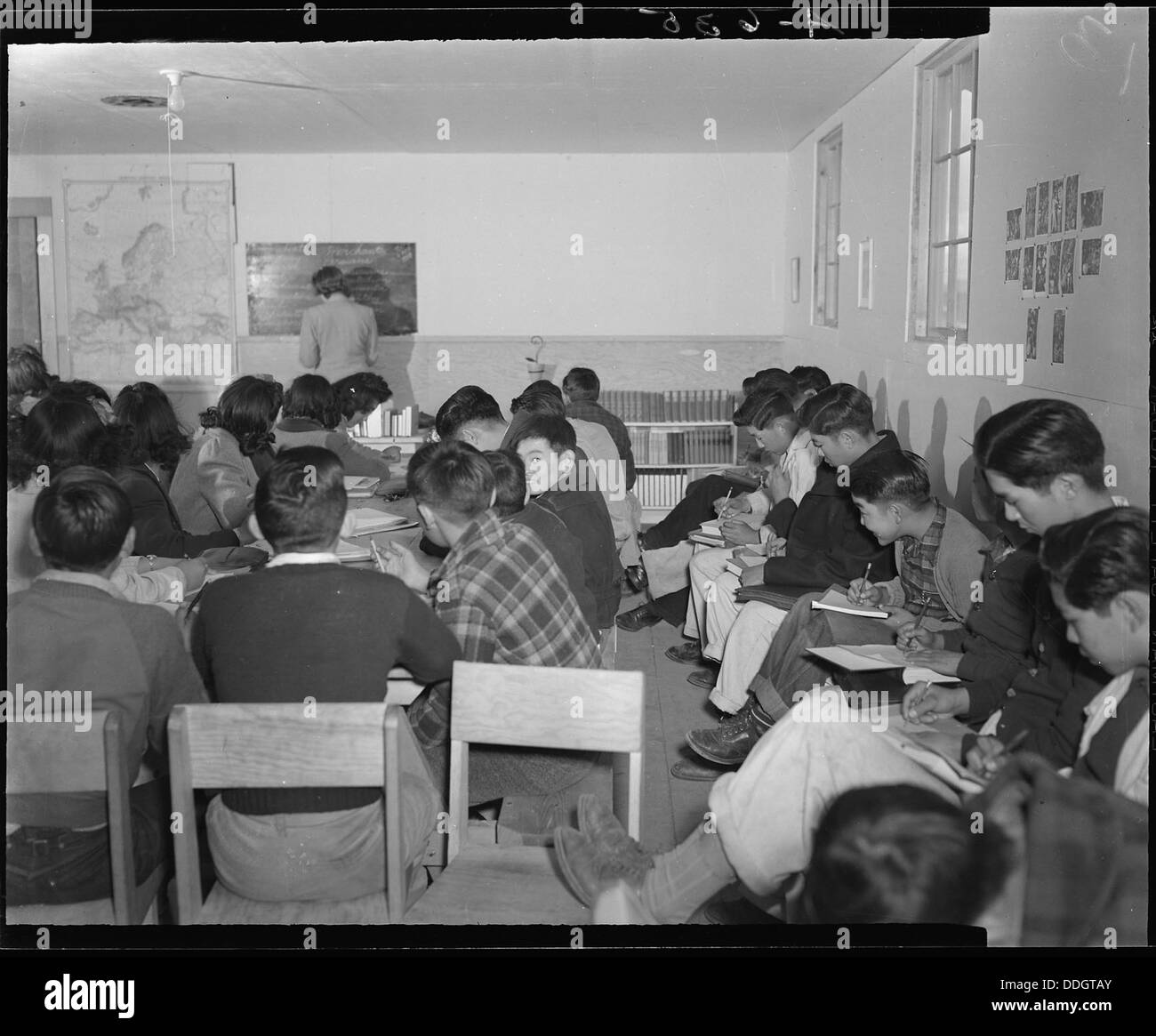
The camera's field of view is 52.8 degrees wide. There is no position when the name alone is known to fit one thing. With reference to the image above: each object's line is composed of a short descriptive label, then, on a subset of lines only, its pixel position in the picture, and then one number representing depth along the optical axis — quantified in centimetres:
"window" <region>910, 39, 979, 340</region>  480
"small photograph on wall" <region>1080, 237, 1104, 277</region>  326
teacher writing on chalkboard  798
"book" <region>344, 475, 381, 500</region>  492
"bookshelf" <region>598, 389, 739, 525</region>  812
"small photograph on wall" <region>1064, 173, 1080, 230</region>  341
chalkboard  852
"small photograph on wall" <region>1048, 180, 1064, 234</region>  355
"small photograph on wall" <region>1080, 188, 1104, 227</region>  324
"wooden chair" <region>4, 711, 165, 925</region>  199
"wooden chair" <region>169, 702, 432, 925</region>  195
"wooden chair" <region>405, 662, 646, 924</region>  217
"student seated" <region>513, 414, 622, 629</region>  374
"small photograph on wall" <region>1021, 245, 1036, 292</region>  381
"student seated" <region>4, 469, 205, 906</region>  219
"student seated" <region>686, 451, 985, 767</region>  331
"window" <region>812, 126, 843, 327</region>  720
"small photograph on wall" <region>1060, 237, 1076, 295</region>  345
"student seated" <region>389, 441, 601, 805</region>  257
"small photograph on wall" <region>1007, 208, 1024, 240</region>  396
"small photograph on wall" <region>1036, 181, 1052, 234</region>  368
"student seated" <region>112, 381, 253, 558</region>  365
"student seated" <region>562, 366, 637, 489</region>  583
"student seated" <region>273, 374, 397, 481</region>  525
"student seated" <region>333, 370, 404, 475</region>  595
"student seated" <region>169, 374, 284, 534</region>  434
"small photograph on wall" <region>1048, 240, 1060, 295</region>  358
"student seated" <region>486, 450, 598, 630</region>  317
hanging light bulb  573
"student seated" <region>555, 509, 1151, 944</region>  200
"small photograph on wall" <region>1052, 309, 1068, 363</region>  359
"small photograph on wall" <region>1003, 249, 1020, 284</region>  398
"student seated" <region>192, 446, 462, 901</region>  214
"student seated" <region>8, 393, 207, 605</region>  300
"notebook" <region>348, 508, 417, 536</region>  395
